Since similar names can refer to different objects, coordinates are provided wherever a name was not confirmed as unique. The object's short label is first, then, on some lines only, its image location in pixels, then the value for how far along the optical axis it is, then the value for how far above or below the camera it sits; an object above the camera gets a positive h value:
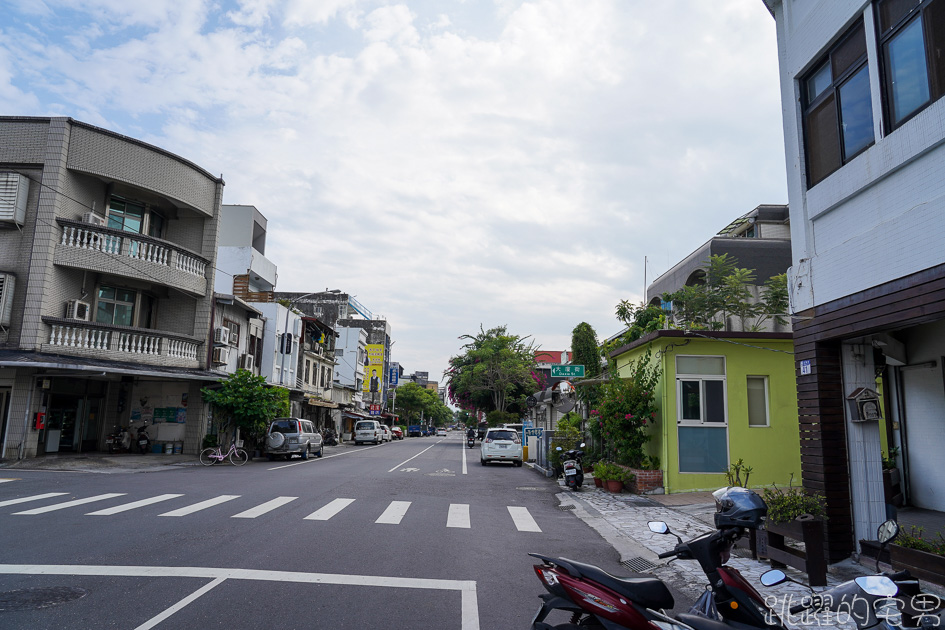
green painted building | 14.29 +0.21
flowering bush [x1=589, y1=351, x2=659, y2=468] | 14.84 +0.07
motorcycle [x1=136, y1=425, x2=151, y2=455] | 23.44 -1.38
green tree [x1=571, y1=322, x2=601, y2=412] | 29.83 +3.23
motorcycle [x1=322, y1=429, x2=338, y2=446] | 42.78 -1.95
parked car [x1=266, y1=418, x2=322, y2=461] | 26.25 -1.32
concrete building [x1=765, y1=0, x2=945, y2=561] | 6.45 +2.45
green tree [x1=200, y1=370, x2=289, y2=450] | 23.70 +0.26
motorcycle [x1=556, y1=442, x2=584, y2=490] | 15.64 -1.47
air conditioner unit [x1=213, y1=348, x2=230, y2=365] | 25.92 +2.13
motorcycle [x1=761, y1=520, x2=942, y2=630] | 3.34 -1.04
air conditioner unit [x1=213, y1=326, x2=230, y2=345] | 25.93 +2.96
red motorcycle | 3.77 -1.08
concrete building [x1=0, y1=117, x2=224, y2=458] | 19.50 +4.12
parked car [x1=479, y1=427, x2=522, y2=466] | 25.59 -1.42
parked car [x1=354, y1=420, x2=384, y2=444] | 46.50 -1.62
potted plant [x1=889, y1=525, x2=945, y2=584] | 5.88 -1.29
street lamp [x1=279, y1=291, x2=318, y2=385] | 36.69 +3.28
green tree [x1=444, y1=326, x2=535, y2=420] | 49.03 +3.17
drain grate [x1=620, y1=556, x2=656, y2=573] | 7.71 -1.86
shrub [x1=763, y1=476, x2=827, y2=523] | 7.30 -1.02
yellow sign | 71.38 +4.80
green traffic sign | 18.30 +1.26
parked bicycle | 22.97 -1.86
